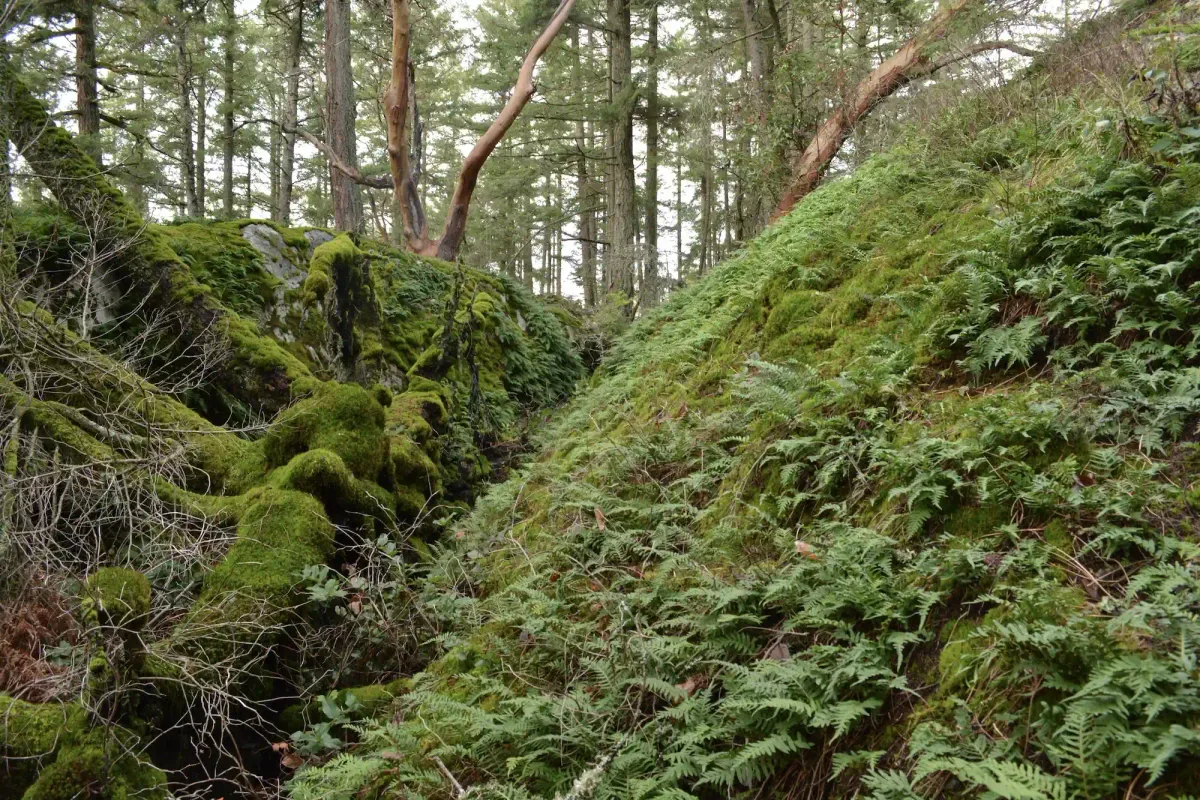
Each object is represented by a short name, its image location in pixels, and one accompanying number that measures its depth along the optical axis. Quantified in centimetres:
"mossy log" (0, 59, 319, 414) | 645
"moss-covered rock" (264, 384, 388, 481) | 584
